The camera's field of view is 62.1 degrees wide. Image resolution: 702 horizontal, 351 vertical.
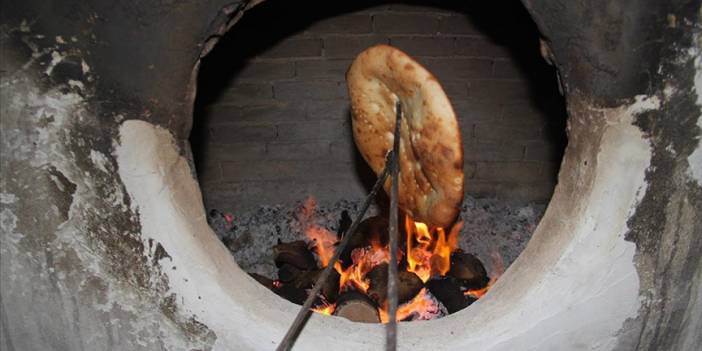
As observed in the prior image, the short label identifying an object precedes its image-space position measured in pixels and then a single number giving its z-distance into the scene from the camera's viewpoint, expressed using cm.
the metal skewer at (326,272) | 129
